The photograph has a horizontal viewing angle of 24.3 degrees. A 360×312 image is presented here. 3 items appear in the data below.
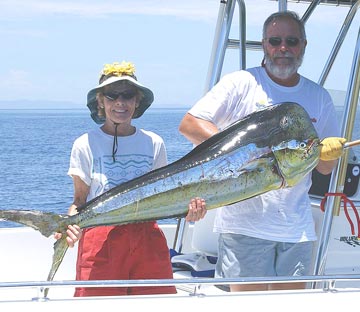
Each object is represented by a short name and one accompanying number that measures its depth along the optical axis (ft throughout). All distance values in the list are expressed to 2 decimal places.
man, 12.07
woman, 11.58
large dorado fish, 10.91
